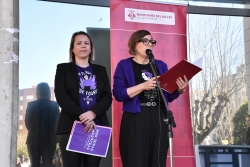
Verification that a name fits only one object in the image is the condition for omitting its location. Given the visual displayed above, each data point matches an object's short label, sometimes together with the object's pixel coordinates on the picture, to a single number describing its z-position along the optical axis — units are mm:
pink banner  4699
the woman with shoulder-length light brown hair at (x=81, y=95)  3285
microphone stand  2961
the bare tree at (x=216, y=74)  5547
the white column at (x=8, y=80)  3066
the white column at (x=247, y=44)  5740
